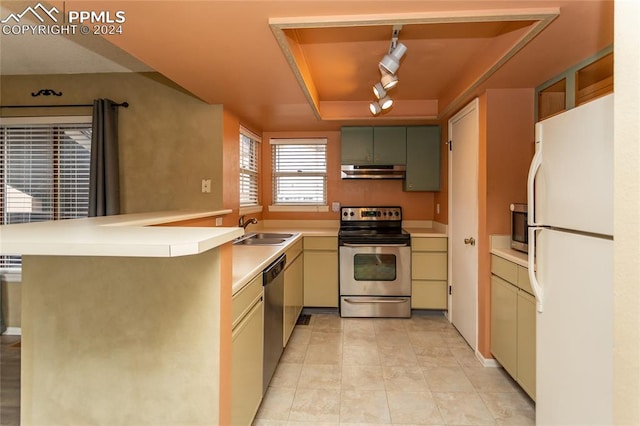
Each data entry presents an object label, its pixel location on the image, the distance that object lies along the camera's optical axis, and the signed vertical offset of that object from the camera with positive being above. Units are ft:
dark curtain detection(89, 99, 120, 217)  9.37 +1.23
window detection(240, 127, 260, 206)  12.04 +1.60
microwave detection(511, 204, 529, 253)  7.50 -0.42
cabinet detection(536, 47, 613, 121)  6.22 +2.60
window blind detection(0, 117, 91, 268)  10.41 +1.15
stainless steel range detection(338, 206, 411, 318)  11.63 -2.31
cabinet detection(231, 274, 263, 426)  4.90 -2.34
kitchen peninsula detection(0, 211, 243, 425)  4.27 -1.66
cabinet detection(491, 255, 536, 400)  6.59 -2.45
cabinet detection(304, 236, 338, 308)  12.02 -2.18
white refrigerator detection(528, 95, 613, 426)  3.87 -0.71
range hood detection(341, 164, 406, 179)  12.78 +1.47
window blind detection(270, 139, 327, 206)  14.10 +1.50
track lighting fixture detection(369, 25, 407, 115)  6.28 +2.88
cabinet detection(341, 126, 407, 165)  12.60 +2.43
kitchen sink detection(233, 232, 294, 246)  9.92 -0.95
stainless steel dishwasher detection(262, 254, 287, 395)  6.66 -2.32
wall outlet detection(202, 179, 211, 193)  9.75 +0.70
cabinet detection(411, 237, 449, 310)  11.75 -2.28
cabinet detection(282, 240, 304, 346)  8.88 -2.34
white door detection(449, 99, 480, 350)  9.12 -0.33
